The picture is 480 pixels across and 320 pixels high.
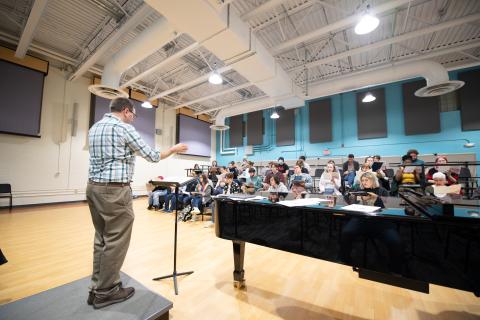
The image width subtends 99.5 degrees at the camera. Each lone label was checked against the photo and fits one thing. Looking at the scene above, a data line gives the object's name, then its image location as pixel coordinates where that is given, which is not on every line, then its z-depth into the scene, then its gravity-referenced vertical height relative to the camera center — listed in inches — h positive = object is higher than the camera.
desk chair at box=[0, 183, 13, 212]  205.8 -17.4
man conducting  55.7 -7.3
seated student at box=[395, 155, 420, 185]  149.8 -2.0
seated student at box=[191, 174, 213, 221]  185.3 -23.8
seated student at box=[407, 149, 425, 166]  165.6 +16.5
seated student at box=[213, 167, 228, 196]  193.7 -14.3
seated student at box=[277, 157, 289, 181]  238.2 +8.0
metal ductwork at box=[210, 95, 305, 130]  257.3 +102.3
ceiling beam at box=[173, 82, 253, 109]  269.5 +117.1
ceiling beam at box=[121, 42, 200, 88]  183.0 +114.8
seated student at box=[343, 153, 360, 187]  210.7 +4.5
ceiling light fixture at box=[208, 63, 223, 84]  194.9 +92.3
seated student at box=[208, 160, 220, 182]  278.1 +0.9
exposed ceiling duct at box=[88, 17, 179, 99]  158.1 +106.9
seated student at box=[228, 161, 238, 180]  270.1 +6.4
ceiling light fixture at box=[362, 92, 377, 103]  243.3 +91.7
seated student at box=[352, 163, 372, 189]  177.2 +6.2
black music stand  75.2 -4.4
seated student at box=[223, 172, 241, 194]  180.9 -10.9
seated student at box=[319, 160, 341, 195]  188.9 -5.6
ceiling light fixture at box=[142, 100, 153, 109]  274.5 +93.7
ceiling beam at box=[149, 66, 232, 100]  218.1 +116.2
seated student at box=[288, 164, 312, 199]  186.3 -2.9
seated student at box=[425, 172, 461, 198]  107.9 -6.8
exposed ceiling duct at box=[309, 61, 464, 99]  189.9 +102.1
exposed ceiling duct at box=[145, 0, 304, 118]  123.8 +99.9
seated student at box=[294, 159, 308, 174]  216.5 +9.5
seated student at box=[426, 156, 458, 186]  146.5 -0.9
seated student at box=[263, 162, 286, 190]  178.3 -1.9
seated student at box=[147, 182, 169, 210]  233.5 -29.3
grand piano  37.4 -14.2
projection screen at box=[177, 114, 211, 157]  386.0 +79.1
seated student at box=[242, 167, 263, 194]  246.1 -6.9
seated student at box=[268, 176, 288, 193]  147.7 -8.5
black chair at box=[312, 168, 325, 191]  292.9 -0.8
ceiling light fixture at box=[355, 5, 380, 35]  121.7 +91.8
